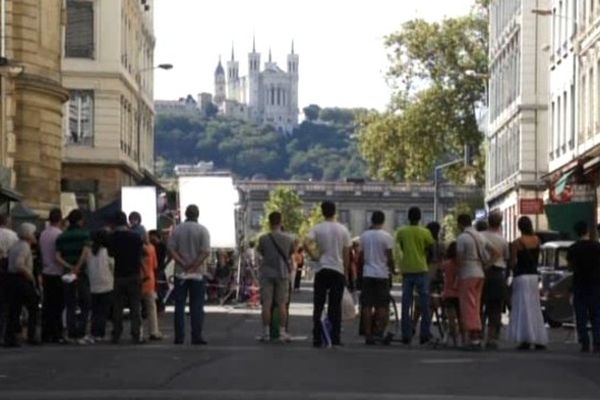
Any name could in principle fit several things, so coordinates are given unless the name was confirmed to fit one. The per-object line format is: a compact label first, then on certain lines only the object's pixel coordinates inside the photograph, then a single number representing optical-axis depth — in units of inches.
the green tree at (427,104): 4001.0
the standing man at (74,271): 1160.8
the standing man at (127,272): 1150.3
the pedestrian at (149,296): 1194.6
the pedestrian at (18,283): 1146.0
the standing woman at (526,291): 1142.3
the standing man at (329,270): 1117.1
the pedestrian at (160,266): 1521.9
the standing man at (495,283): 1149.7
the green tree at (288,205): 6589.6
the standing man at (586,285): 1137.4
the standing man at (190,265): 1135.6
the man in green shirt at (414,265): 1157.1
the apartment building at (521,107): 3169.3
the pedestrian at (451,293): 1144.8
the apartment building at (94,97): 2923.2
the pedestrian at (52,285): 1168.2
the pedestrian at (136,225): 1179.9
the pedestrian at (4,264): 1153.4
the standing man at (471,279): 1130.7
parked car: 1508.4
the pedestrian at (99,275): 1166.3
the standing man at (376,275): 1151.6
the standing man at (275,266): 1144.8
